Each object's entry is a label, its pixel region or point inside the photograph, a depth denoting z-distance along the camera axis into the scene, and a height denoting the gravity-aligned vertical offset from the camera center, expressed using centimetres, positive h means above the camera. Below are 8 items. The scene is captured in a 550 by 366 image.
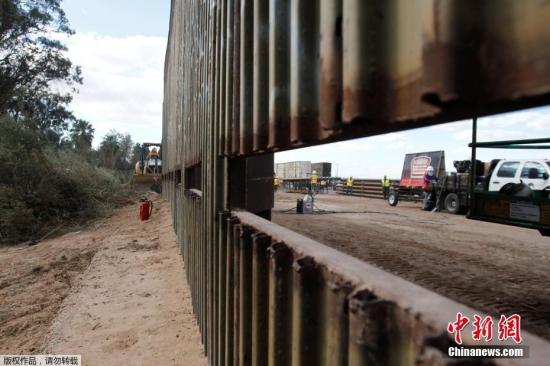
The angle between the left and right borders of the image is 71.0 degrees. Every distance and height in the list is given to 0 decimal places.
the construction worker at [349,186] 3556 -23
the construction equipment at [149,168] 2872 +112
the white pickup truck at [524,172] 1339 +45
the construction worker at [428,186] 2019 -11
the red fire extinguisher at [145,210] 1600 -115
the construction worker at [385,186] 3019 -18
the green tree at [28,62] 3052 +1033
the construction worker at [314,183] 3816 +3
